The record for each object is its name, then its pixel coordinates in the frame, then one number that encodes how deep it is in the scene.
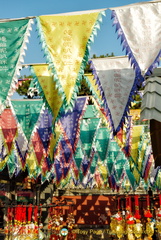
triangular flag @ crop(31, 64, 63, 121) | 7.11
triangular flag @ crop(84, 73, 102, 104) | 8.67
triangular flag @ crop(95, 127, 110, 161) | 13.67
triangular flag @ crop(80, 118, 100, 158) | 11.86
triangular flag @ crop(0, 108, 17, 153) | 11.59
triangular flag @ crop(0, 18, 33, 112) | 6.31
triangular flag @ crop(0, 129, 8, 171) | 15.23
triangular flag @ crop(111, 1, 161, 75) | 5.75
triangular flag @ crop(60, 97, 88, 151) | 9.74
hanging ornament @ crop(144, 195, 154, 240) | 12.93
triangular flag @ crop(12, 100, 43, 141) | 9.51
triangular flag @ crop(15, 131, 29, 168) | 13.11
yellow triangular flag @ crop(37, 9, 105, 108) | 6.07
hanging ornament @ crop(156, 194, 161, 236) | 13.11
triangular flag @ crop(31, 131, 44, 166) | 12.88
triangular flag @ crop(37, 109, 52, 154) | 10.24
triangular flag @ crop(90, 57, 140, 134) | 7.34
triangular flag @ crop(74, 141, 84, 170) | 15.56
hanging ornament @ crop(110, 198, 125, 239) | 13.51
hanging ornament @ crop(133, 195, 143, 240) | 12.80
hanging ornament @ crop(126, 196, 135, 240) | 12.96
